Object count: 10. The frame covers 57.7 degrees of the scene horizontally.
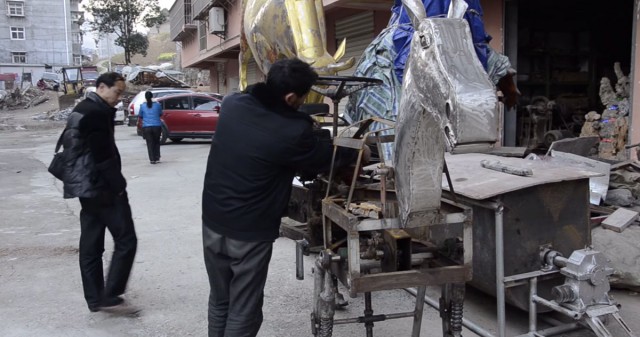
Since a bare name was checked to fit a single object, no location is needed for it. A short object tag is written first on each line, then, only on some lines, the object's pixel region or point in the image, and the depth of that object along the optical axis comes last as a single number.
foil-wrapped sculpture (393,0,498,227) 1.94
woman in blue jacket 12.37
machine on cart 2.47
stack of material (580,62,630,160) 6.95
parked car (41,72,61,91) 44.93
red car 16.72
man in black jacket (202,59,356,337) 2.68
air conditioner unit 18.45
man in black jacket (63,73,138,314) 4.04
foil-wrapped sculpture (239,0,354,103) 4.68
